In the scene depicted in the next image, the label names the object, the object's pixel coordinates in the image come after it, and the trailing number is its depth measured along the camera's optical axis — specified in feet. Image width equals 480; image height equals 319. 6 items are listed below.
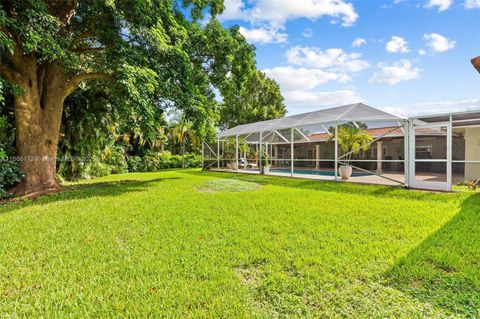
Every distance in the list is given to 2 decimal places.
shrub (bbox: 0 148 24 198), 27.30
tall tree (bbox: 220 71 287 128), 113.70
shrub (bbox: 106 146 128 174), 67.08
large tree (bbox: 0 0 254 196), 24.62
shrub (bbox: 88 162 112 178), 54.95
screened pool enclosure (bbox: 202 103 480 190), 33.96
